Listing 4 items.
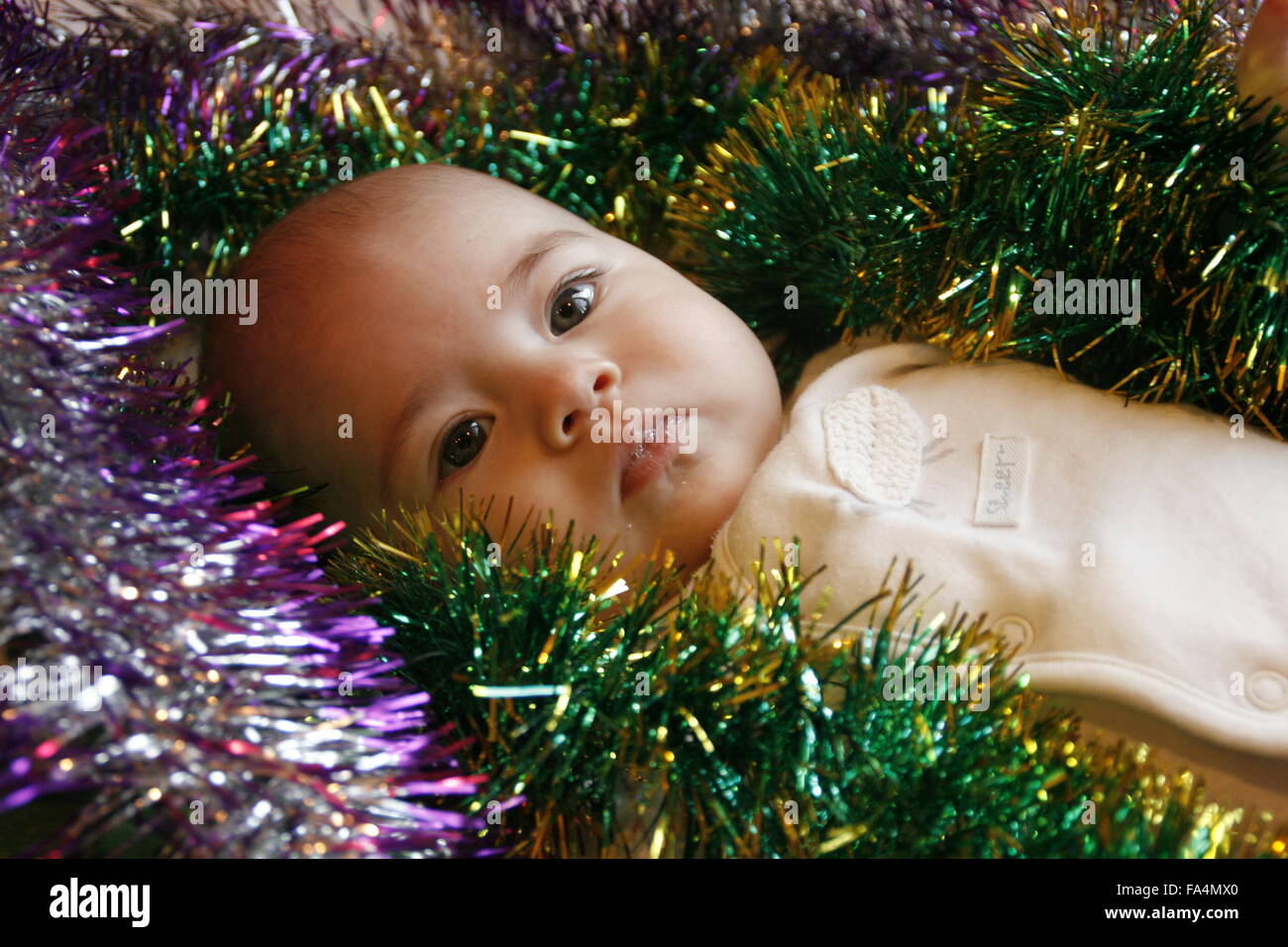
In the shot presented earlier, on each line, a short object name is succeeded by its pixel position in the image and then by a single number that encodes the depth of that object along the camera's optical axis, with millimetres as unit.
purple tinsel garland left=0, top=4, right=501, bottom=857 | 285
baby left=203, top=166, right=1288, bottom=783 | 364
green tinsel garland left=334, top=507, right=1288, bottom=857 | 315
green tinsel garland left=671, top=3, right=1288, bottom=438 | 367
